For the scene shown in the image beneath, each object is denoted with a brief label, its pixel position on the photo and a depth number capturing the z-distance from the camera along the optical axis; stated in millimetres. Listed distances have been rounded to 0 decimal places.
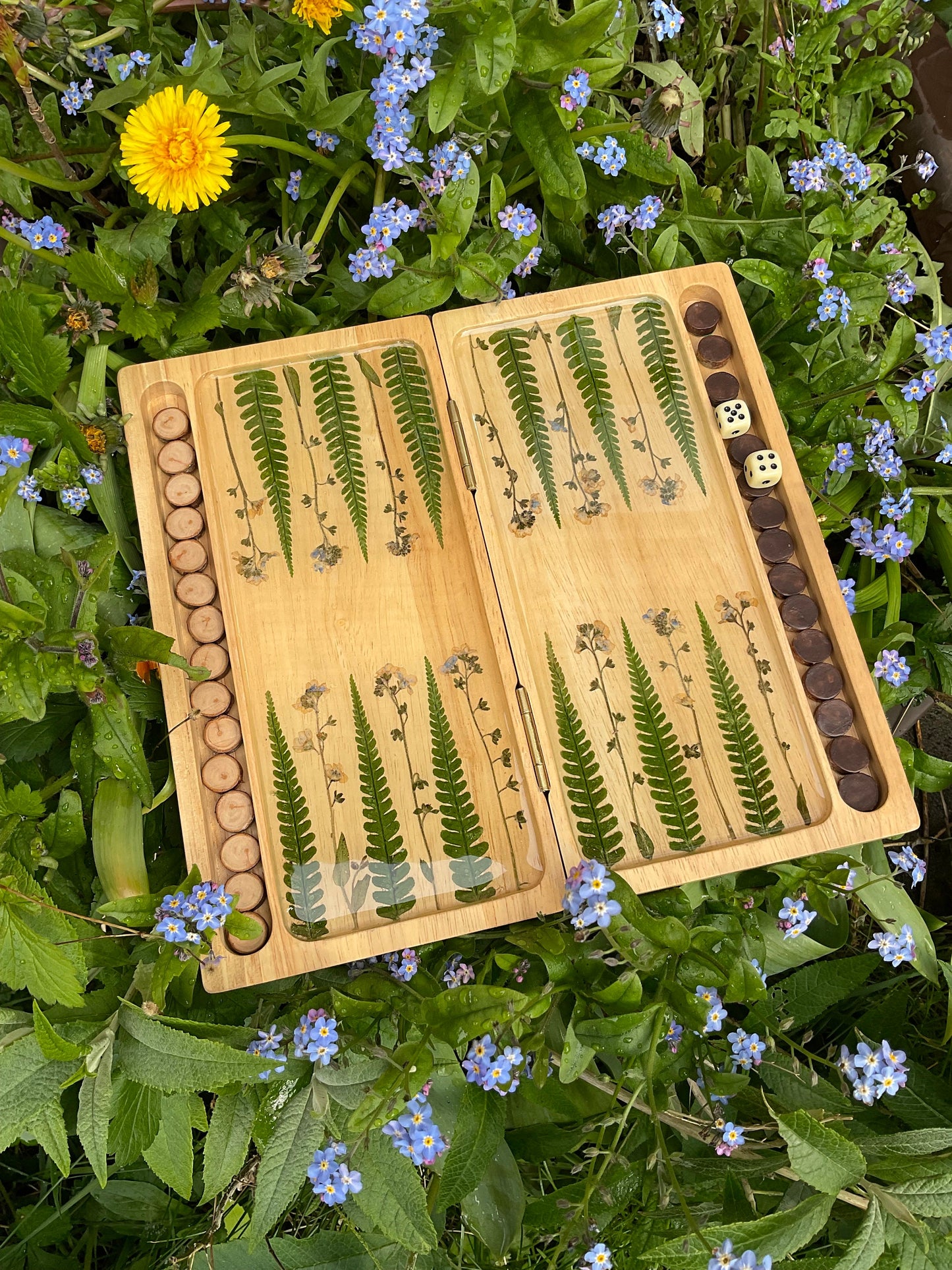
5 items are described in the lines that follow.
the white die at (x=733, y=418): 400
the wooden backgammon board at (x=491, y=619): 369
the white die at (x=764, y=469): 394
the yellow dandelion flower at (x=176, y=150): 348
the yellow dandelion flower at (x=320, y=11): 347
